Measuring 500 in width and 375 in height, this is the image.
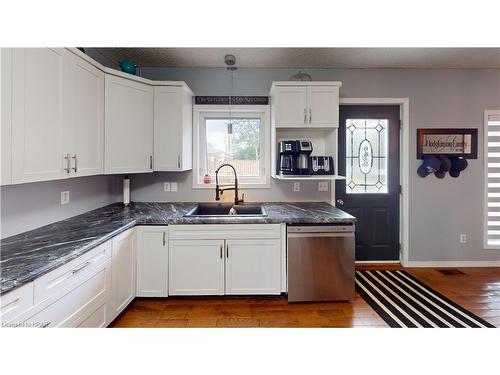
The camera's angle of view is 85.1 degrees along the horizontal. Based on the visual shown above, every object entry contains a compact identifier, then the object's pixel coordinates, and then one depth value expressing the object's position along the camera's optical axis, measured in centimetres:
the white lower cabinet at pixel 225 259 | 262
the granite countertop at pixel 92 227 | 142
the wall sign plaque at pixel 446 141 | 361
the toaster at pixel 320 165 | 318
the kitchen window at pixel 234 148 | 350
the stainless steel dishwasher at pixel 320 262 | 259
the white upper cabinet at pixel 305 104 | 304
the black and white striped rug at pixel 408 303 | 235
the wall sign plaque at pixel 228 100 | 346
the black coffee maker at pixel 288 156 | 313
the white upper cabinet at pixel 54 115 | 156
